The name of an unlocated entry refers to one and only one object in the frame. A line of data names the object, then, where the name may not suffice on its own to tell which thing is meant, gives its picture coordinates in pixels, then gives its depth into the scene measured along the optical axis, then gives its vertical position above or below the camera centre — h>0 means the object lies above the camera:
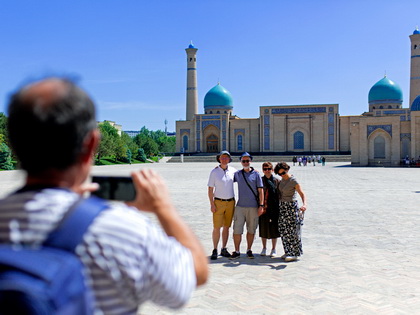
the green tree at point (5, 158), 37.19 -0.23
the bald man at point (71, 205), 1.11 -0.15
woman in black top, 6.18 -0.87
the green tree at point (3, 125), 42.53 +3.02
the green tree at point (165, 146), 89.69 +1.55
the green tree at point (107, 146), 45.94 +0.86
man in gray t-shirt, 6.07 -0.66
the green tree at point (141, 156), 56.38 -0.25
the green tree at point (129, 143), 56.77 +1.44
